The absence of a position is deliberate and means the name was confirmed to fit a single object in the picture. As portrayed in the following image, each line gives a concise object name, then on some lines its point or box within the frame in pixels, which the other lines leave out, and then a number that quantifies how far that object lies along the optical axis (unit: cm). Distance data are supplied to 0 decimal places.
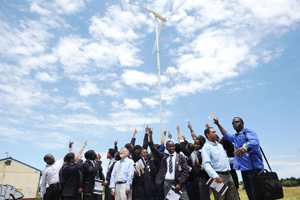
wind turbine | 1862
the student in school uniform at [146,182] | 654
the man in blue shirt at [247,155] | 508
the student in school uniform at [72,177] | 713
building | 2853
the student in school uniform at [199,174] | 579
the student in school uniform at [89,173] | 731
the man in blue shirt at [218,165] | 528
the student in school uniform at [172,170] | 584
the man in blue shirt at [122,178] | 664
